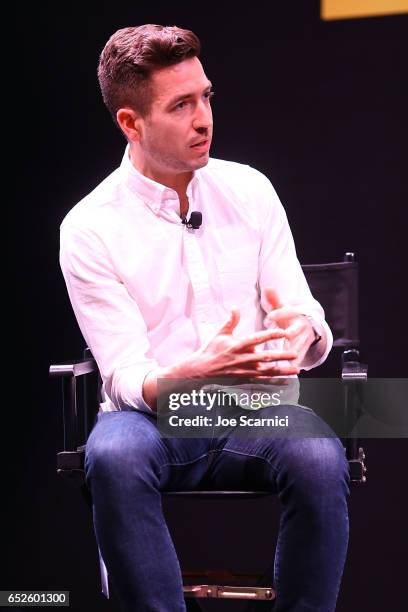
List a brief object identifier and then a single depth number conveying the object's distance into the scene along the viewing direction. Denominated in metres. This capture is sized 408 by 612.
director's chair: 4.72
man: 4.19
